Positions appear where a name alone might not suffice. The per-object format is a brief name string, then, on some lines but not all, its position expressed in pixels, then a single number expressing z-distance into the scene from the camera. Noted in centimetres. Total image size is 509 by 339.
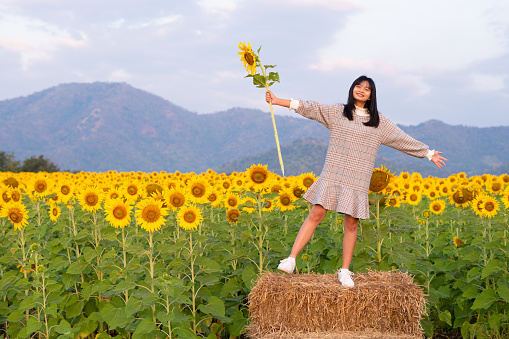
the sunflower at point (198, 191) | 663
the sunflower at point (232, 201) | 838
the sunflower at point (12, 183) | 944
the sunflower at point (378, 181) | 645
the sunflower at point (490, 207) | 805
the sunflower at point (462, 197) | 857
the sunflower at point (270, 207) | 842
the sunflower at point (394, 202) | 847
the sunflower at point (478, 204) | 818
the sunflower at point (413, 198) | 1112
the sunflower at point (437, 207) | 1051
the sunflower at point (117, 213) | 607
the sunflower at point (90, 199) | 690
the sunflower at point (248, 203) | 671
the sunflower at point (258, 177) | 660
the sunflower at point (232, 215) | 735
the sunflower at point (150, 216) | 561
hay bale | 550
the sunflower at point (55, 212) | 841
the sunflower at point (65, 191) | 815
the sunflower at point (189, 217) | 614
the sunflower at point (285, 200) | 796
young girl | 613
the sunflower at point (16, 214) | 709
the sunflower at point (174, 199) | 618
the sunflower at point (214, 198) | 823
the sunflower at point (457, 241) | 837
